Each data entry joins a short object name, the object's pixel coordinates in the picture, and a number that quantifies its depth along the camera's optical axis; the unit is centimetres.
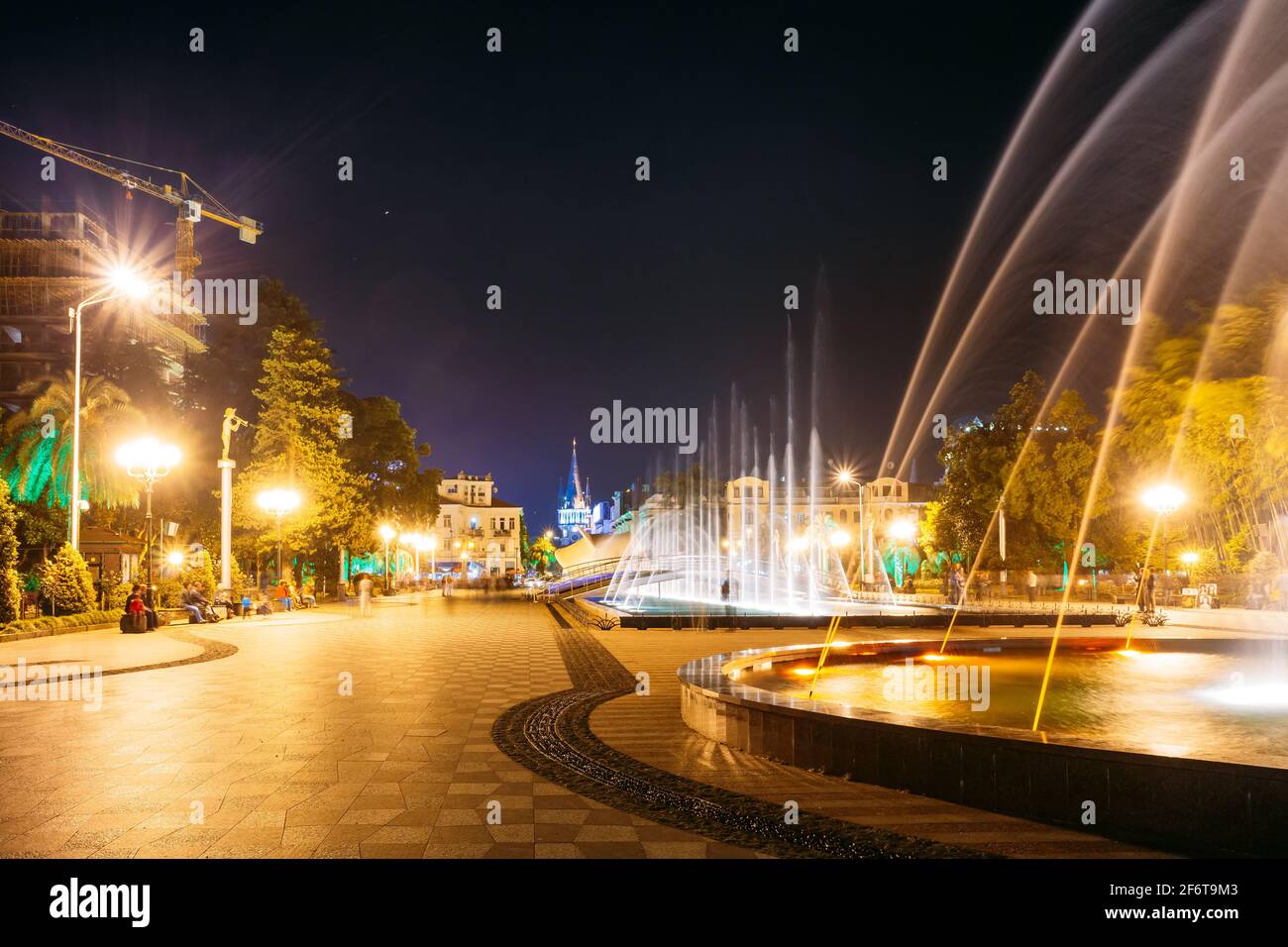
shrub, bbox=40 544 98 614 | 2497
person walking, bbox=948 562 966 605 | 3931
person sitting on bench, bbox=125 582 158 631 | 2409
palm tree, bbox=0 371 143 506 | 3816
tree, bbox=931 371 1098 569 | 4603
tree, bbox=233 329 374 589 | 4044
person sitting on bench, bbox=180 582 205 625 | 2855
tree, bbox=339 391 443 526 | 4969
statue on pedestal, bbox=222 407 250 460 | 3359
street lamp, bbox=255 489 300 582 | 3497
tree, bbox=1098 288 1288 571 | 2700
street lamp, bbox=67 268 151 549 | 2606
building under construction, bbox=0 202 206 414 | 6266
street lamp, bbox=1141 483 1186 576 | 2859
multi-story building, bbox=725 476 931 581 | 10198
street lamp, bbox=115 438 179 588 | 2602
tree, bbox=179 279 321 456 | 4431
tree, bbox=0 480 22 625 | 2191
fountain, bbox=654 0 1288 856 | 566
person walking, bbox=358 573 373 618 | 3534
